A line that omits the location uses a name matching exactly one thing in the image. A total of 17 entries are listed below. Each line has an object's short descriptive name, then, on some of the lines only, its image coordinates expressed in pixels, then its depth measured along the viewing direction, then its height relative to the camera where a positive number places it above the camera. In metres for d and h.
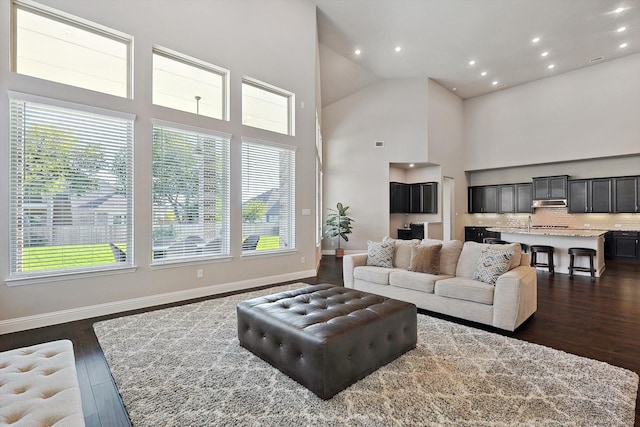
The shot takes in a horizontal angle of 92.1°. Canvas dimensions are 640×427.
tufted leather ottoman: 2.05 -0.87
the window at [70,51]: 3.42 +2.01
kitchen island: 6.11 -0.57
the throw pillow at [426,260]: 4.02 -0.58
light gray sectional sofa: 3.20 -0.81
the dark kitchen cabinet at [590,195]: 8.35 +0.53
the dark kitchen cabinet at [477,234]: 10.52 -0.64
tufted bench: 1.28 -0.81
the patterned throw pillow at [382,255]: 4.45 -0.56
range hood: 9.03 +0.35
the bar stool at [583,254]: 5.96 -0.81
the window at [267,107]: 5.31 +1.99
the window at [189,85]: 4.38 +2.01
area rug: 1.86 -1.21
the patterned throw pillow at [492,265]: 3.43 -0.56
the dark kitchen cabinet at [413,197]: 9.55 +0.59
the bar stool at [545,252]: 6.37 -0.77
